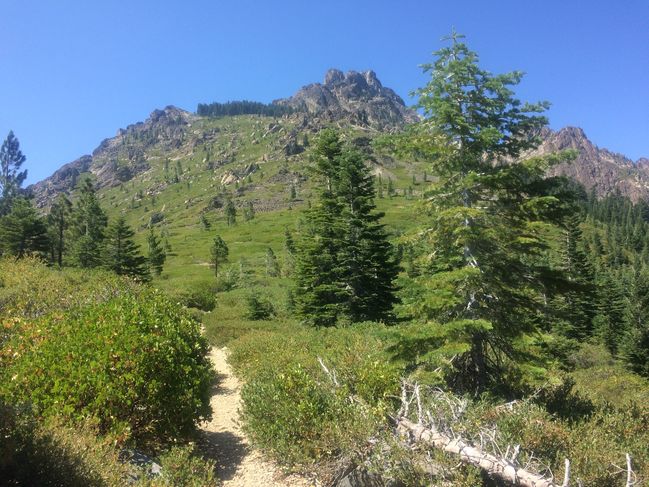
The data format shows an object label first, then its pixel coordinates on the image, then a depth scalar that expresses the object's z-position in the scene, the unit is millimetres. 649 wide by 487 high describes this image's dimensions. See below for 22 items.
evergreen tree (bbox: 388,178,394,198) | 140700
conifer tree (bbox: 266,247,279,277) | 61344
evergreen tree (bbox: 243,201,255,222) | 122775
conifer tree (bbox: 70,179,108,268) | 44875
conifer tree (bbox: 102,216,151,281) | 38125
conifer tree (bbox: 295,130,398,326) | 21359
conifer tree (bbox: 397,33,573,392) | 8875
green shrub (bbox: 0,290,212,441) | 6988
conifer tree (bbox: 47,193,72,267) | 51906
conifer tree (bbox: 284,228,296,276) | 60031
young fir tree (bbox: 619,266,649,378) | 34975
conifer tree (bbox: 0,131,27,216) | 111769
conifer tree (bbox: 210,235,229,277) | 57469
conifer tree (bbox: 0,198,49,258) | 42531
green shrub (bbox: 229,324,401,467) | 7059
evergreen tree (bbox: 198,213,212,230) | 118188
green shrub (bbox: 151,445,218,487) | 6252
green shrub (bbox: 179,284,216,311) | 32812
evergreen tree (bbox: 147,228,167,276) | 55719
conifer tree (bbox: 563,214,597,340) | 42844
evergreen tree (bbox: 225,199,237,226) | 117400
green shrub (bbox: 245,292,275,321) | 25255
